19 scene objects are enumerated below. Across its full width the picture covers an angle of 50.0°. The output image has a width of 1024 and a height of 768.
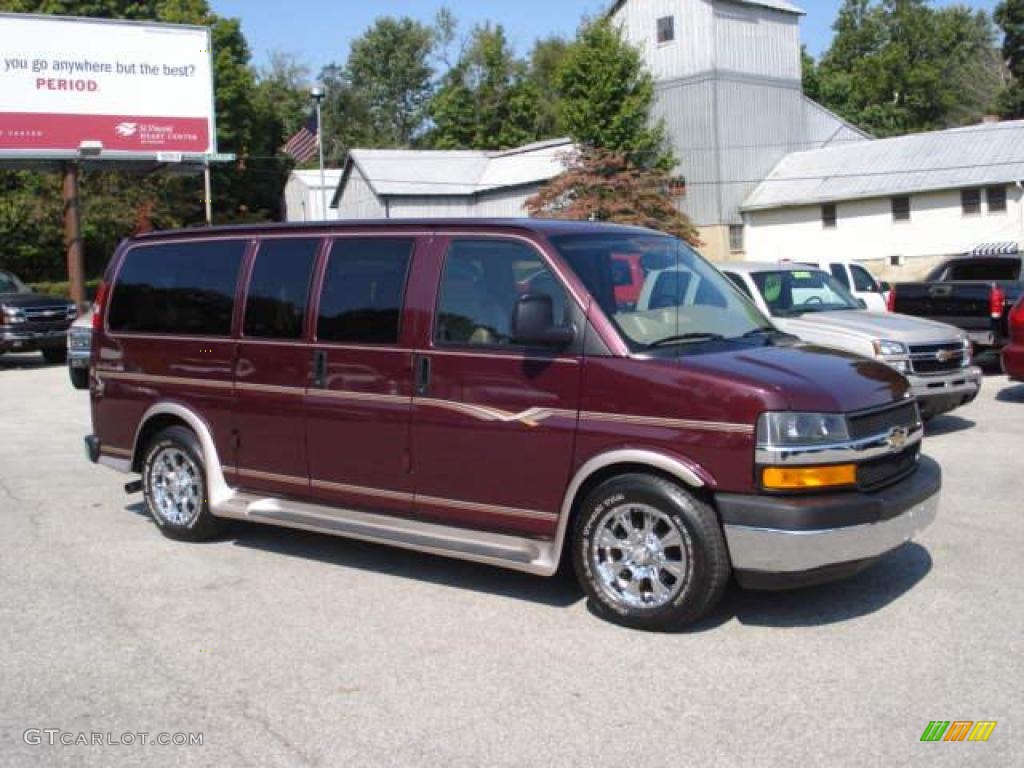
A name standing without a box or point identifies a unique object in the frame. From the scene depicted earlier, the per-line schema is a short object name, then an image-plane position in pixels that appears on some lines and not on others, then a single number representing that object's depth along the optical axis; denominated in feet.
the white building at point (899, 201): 134.10
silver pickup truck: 34.09
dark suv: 71.05
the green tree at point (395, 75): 325.21
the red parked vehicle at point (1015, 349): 39.37
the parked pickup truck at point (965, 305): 48.03
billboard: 93.40
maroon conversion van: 17.13
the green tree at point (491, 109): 238.27
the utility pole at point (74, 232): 99.45
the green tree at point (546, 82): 250.37
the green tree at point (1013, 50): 204.32
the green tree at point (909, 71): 232.32
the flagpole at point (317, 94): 109.91
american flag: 211.00
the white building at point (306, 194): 216.54
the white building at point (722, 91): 149.48
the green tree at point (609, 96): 145.59
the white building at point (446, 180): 171.12
